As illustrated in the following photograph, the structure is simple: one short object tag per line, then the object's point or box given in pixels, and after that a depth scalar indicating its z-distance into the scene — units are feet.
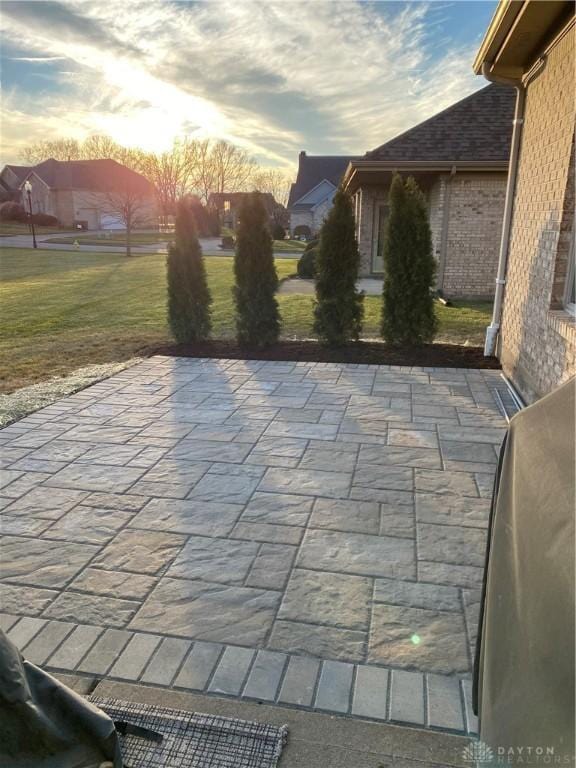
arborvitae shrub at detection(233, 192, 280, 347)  22.88
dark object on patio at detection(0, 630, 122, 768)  4.63
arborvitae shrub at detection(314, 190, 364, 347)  22.11
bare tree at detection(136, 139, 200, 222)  169.27
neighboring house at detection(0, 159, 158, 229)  167.84
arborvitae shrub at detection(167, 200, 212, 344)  24.09
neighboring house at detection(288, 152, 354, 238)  147.43
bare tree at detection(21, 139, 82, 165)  201.67
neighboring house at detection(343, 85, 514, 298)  39.37
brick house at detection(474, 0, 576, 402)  13.65
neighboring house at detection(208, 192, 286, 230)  169.19
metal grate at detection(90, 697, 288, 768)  5.44
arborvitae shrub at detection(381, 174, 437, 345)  21.61
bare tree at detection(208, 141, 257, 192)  199.93
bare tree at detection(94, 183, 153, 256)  96.79
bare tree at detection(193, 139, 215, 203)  188.55
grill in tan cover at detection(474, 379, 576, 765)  2.90
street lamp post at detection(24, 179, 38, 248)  99.81
